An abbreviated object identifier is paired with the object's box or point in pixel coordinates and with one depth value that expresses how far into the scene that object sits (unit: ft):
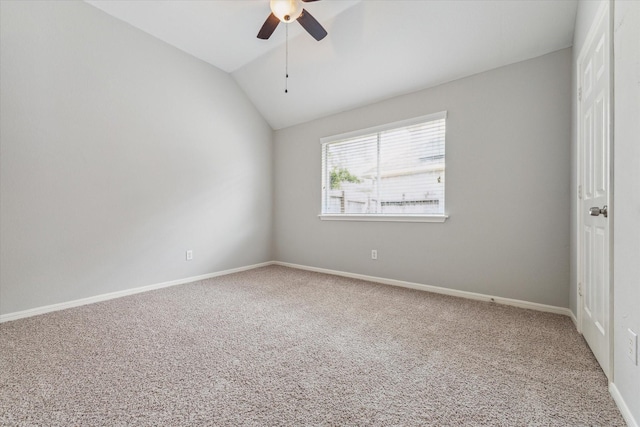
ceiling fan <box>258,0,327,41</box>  7.88
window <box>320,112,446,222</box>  10.61
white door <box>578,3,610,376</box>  5.00
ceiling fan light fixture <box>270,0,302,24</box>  7.87
